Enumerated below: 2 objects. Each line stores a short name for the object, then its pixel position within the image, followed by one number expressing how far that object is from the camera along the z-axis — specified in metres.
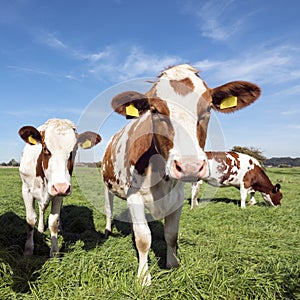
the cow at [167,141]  2.73
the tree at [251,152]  42.28
